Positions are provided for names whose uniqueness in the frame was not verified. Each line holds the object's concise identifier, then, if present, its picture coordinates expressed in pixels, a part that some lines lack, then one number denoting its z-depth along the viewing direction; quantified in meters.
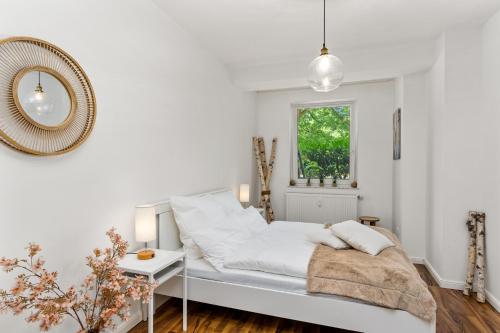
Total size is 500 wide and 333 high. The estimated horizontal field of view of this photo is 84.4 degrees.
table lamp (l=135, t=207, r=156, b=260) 2.06
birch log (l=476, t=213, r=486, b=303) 2.58
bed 1.80
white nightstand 1.74
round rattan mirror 1.38
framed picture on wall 3.70
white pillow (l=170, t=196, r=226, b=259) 2.43
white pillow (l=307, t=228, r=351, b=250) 2.38
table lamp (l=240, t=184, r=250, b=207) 4.07
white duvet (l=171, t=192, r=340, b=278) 2.15
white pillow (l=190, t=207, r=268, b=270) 2.26
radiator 4.26
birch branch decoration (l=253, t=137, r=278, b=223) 4.57
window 4.53
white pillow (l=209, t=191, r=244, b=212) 3.03
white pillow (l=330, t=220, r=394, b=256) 2.26
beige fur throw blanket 1.75
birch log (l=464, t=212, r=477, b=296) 2.69
